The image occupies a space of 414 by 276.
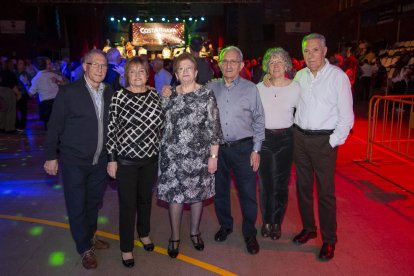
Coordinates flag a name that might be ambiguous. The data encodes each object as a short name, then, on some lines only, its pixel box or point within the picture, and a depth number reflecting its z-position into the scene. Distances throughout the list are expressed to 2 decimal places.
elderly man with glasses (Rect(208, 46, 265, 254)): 3.71
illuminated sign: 30.22
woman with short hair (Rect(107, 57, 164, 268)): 3.36
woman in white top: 3.79
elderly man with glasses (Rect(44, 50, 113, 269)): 3.38
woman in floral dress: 3.49
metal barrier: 7.09
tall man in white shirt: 3.52
